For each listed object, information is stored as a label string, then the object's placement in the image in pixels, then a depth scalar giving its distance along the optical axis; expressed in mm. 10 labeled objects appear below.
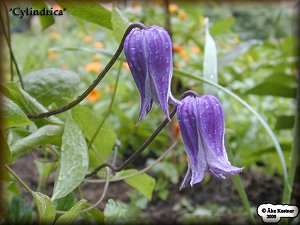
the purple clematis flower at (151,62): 494
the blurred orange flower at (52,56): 2720
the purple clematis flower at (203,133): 537
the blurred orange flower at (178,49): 1633
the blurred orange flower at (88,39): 2817
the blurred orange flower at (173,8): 1789
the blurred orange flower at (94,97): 1835
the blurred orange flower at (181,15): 1995
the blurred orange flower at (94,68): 2023
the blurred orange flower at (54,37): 3500
